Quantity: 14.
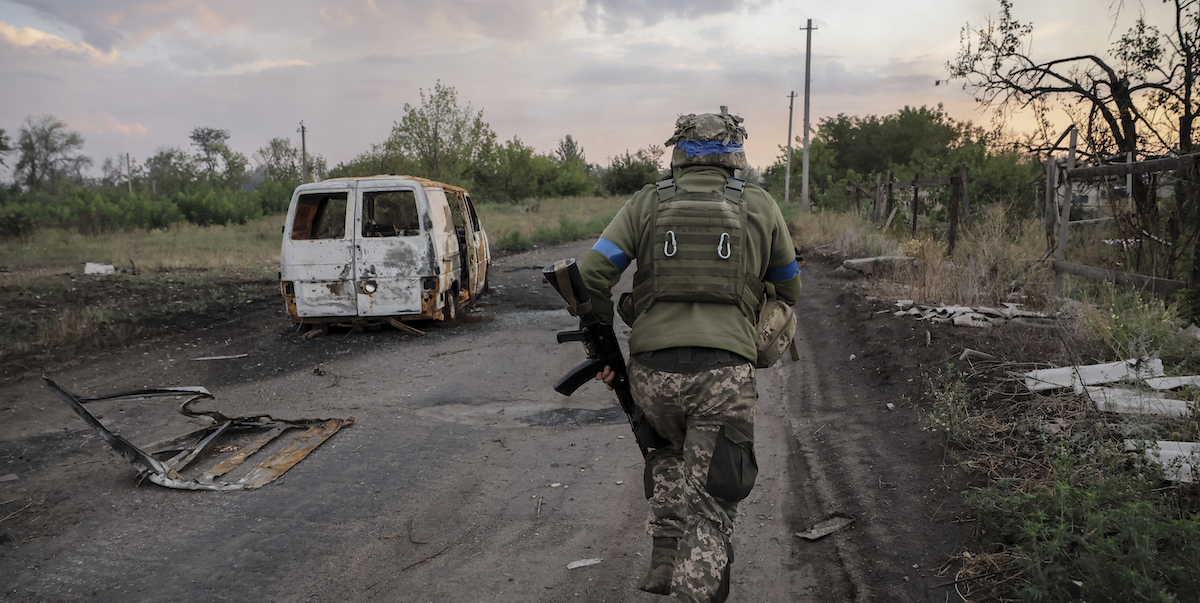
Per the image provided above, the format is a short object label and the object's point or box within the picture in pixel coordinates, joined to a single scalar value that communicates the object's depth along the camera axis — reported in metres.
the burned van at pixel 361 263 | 8.15
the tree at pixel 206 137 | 75.50
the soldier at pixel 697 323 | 2.50
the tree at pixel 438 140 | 29.39
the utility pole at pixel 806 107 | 28.44
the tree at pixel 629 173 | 57.53
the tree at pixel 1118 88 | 9.12
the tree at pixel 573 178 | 59.03
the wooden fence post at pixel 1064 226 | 7.57
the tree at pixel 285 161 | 62.00
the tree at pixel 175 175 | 46.99
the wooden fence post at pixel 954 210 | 10.50
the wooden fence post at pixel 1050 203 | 8.75
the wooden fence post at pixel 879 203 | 17.27
